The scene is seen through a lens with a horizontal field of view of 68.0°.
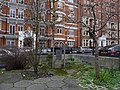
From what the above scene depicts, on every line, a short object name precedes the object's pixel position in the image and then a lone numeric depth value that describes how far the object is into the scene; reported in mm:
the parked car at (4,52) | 4612
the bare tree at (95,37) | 3585
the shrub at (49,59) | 5820
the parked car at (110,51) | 9084
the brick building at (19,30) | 18622
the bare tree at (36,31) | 4108
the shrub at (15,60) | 4651
